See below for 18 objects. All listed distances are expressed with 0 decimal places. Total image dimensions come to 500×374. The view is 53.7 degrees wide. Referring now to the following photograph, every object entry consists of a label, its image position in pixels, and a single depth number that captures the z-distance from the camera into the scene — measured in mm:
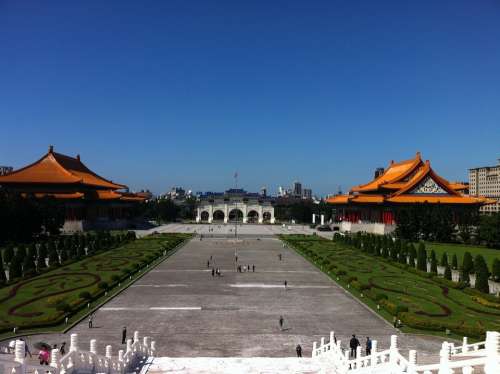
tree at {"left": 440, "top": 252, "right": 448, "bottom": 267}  41984
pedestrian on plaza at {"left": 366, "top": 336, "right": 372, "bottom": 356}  20578
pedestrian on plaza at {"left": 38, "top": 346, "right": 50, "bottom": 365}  17266
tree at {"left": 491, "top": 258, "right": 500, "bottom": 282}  37938
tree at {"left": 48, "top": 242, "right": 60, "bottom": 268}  43250
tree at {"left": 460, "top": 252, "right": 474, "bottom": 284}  36688
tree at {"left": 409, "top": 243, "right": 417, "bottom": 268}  46094
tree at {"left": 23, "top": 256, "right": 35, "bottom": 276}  39028
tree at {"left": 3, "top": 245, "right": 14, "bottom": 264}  42909
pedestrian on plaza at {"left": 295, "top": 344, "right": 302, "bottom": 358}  20484
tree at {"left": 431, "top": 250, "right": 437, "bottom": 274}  41906
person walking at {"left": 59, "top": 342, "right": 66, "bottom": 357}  19906
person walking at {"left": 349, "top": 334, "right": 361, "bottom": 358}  20391
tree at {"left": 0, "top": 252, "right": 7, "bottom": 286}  34694
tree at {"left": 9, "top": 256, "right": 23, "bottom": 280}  37375
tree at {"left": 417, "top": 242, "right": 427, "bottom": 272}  43375
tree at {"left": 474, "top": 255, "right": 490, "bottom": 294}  33812
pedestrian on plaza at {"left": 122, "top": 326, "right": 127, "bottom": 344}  22381
